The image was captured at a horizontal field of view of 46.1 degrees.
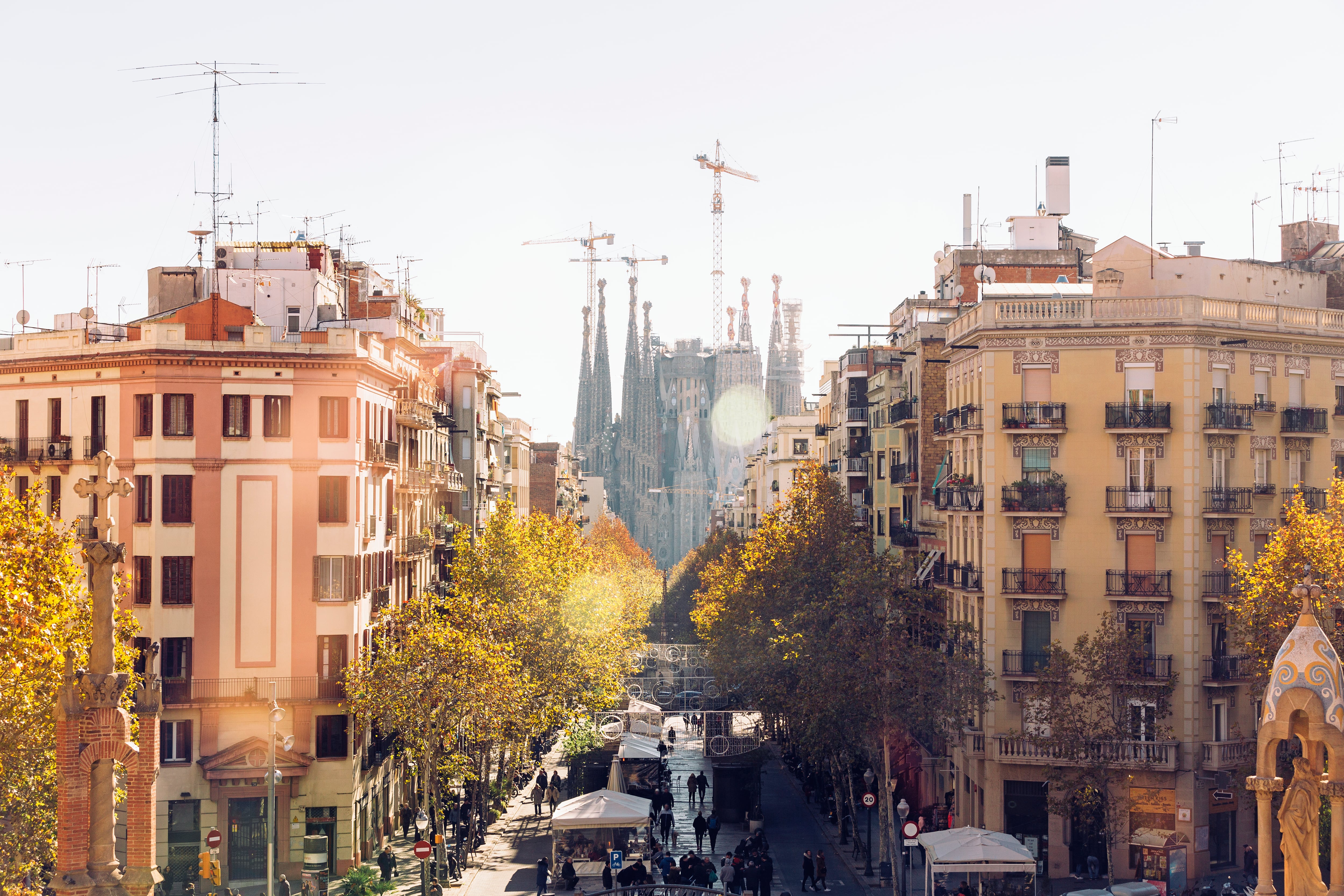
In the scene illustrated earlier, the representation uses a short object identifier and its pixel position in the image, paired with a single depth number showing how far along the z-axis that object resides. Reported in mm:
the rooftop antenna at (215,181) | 56250
